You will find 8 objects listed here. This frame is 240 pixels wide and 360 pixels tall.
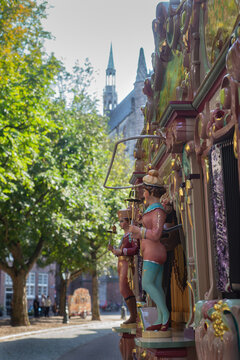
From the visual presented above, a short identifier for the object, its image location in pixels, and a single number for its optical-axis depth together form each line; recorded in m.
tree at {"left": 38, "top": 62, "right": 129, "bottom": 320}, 19.64
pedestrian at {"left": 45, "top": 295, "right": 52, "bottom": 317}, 38.22
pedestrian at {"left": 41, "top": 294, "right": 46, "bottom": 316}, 38.44
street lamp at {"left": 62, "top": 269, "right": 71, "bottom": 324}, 29.79
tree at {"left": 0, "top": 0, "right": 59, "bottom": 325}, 14.05
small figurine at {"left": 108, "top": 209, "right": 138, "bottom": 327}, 8.83
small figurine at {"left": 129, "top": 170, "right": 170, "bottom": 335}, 5.56
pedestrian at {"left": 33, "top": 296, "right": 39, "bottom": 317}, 37.75
